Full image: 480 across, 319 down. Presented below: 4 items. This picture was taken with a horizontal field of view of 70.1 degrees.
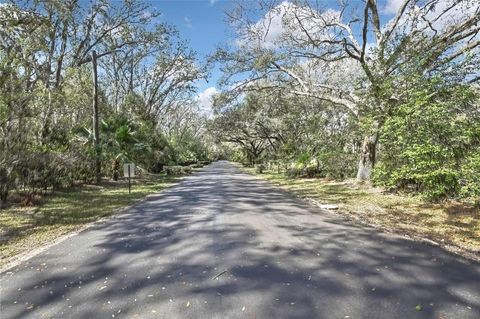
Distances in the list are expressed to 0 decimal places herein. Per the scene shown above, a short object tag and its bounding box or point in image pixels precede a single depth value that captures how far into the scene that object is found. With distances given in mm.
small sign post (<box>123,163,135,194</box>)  13525
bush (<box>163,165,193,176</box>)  27266
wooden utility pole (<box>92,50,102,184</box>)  16422
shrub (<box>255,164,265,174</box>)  30825
